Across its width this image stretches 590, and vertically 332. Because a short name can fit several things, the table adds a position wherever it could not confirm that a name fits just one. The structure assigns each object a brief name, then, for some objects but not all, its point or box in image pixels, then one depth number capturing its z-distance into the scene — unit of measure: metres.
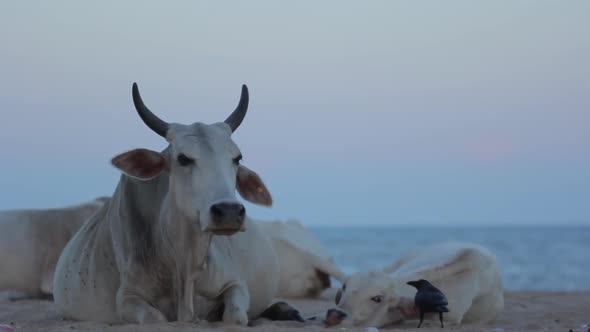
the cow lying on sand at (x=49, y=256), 18.84
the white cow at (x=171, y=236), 10.84
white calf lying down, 12.46
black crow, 11.89
